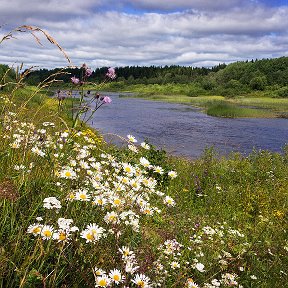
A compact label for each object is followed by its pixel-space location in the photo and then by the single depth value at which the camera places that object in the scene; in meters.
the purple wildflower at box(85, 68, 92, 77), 3.38
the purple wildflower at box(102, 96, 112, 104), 3.62
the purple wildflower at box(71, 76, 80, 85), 3.34
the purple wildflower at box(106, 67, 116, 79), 3.58
